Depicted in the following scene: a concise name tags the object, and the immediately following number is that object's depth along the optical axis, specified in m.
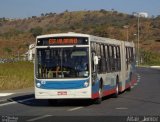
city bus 22.70
